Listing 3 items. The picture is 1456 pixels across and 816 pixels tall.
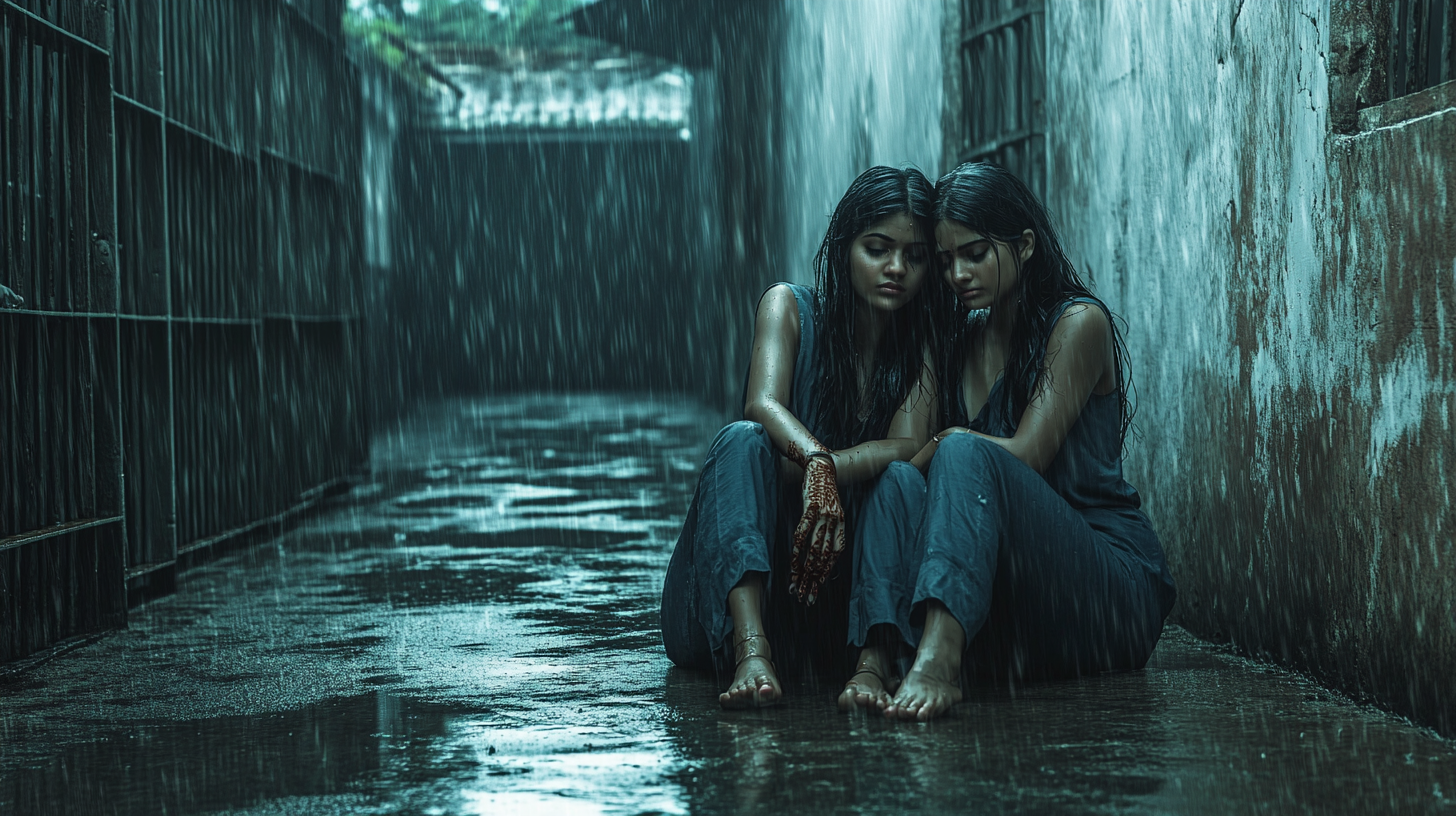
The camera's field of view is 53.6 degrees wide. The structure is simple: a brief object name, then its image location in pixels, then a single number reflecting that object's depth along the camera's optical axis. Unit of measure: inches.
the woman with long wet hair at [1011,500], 122.3
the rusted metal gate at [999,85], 239.8
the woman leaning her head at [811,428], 129.1
